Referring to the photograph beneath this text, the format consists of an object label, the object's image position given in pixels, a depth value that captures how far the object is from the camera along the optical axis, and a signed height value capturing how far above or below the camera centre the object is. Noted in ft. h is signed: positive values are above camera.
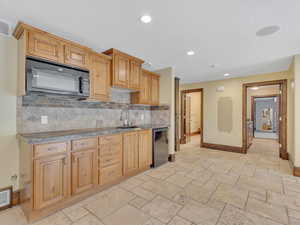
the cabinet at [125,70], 9.01 +2.84
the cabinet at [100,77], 8.18 +2.08
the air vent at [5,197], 6.20 -3.76
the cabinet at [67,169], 5.48 -2.62
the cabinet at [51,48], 5.98 +2.99
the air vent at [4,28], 6.11 +3.61
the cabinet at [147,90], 11.25 +1.82
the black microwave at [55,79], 6.02 +1.50
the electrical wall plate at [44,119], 7.25 -0.40
